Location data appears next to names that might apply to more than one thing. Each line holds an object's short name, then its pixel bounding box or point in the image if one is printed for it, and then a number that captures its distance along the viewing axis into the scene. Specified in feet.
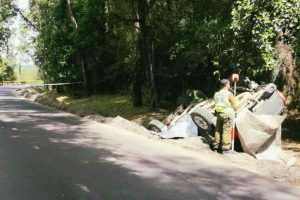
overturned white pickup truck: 43.86
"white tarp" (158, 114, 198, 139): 48.37
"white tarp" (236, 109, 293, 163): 40.50
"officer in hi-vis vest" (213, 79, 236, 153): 40.37
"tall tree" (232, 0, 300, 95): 41.99
